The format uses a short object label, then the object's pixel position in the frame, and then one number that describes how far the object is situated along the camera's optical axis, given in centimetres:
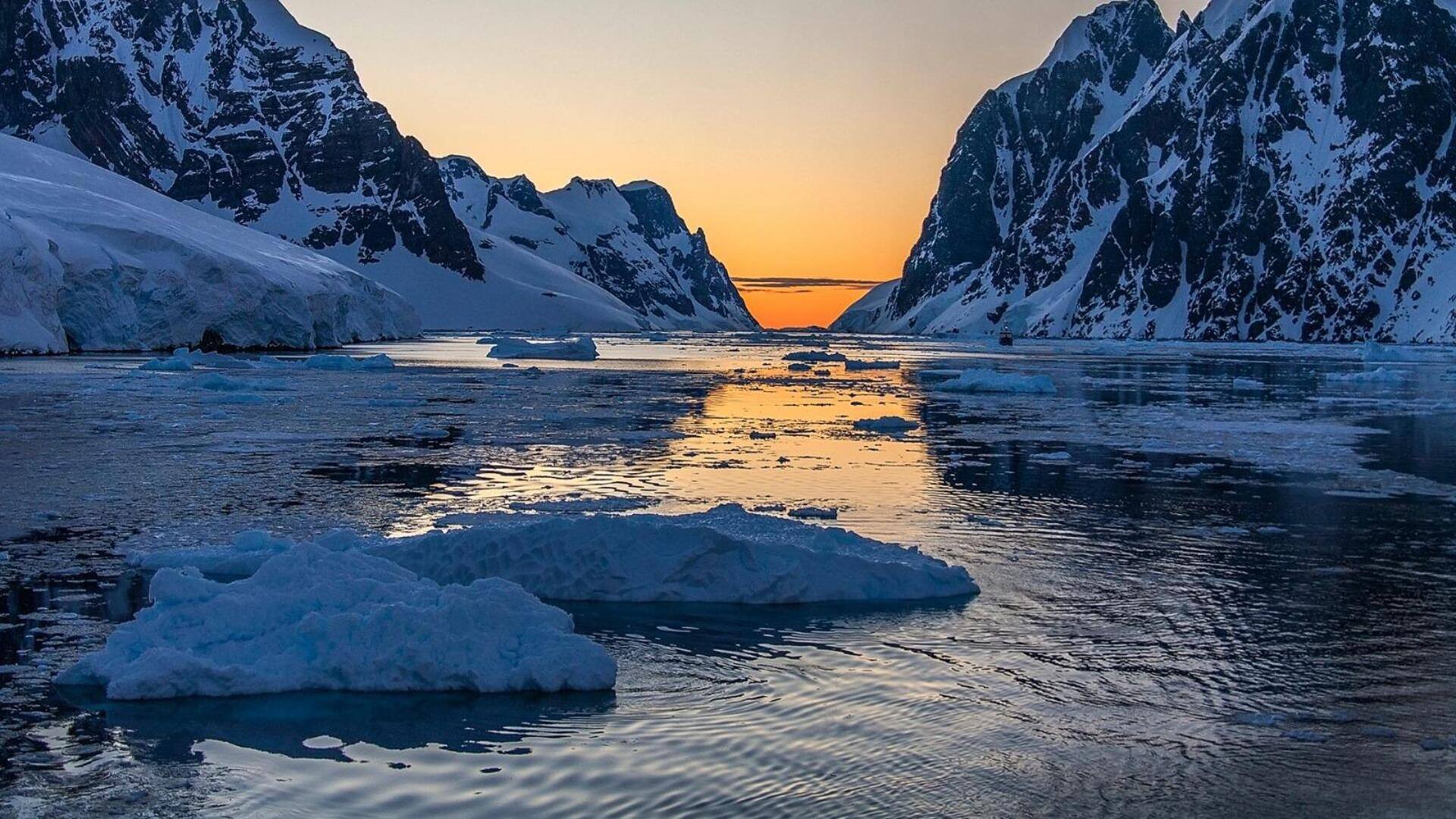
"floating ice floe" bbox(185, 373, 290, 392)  4362
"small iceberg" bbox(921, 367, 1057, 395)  5038
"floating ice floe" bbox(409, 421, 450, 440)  2995
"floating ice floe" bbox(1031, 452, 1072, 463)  2641
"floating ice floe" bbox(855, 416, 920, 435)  3306
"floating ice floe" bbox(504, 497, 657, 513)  1855
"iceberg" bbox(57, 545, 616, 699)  1001
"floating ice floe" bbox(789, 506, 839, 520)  1866
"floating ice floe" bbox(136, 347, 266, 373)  5441
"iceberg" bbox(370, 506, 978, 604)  1352
